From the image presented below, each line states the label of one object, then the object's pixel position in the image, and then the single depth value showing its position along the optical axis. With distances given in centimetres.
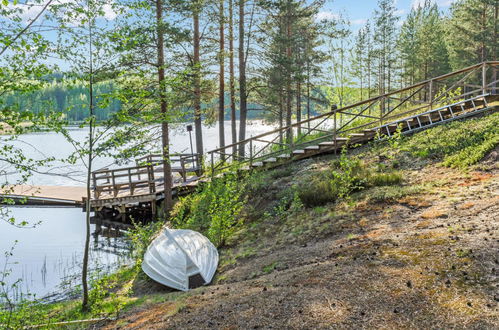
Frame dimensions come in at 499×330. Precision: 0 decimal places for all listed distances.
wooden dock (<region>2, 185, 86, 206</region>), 1878
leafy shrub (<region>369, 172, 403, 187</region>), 895
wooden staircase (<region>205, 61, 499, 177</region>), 1170
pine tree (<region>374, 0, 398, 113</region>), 3291
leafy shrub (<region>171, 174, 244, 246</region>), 929
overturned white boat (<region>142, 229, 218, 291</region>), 739
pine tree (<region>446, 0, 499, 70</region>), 2628
